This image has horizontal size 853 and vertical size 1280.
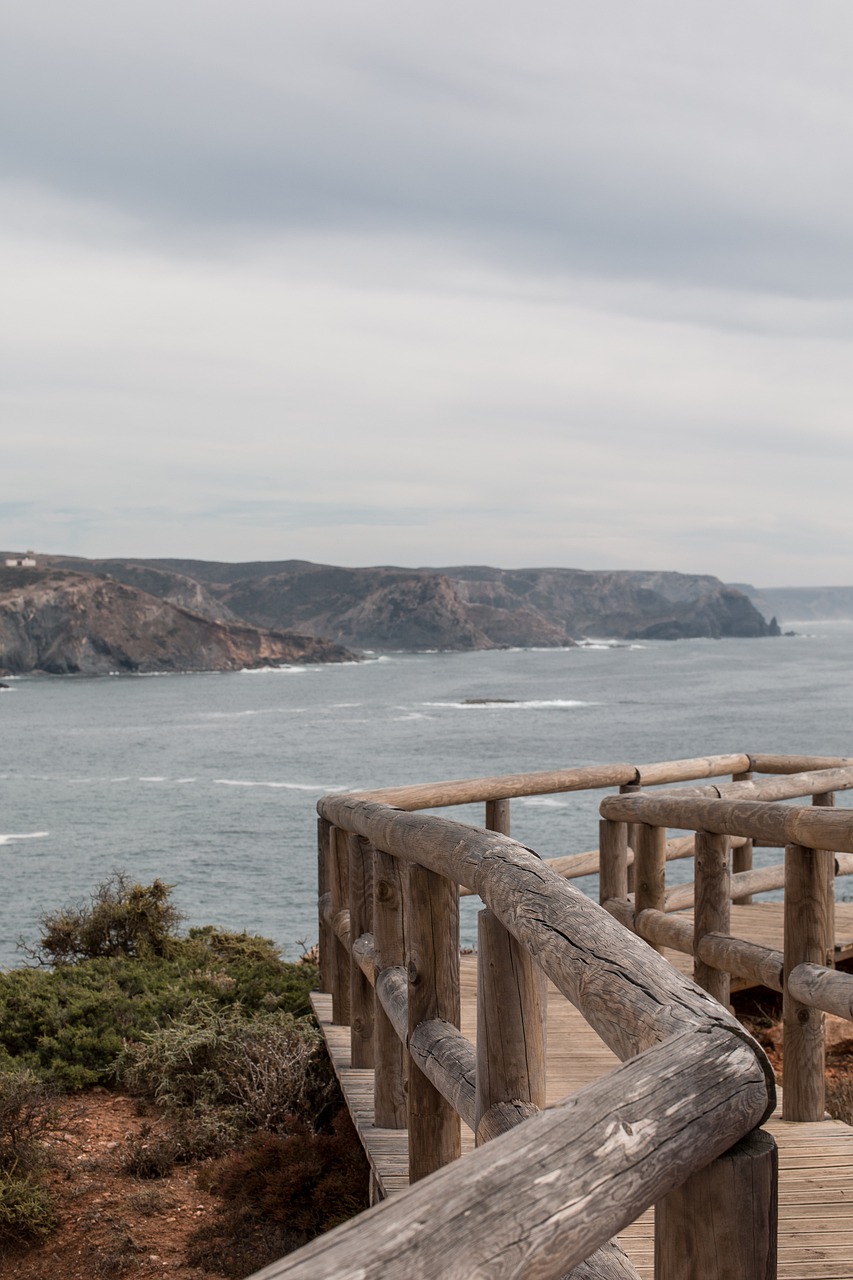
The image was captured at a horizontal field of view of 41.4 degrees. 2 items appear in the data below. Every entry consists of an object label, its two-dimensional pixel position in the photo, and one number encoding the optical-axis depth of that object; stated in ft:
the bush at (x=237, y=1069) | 19.24
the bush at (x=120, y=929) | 31.60
